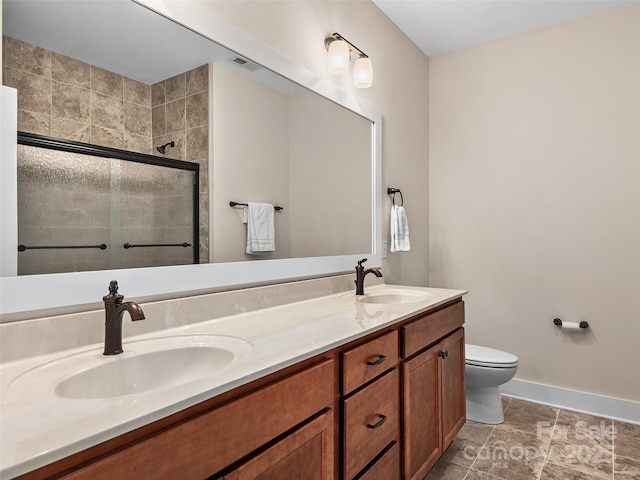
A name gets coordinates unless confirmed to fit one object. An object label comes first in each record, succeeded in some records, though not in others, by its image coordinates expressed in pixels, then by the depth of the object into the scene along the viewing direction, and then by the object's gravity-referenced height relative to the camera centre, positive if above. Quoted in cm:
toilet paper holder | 256 -53
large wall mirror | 102 +38
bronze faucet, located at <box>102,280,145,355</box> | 99 -21
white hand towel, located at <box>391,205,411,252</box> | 252 +7
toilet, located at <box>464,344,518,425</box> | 229 -80
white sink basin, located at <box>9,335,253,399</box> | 86 -30
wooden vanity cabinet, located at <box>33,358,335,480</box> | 65 -39
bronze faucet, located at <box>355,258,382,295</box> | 203 -18
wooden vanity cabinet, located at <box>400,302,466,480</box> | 153 -63
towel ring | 256 +32
